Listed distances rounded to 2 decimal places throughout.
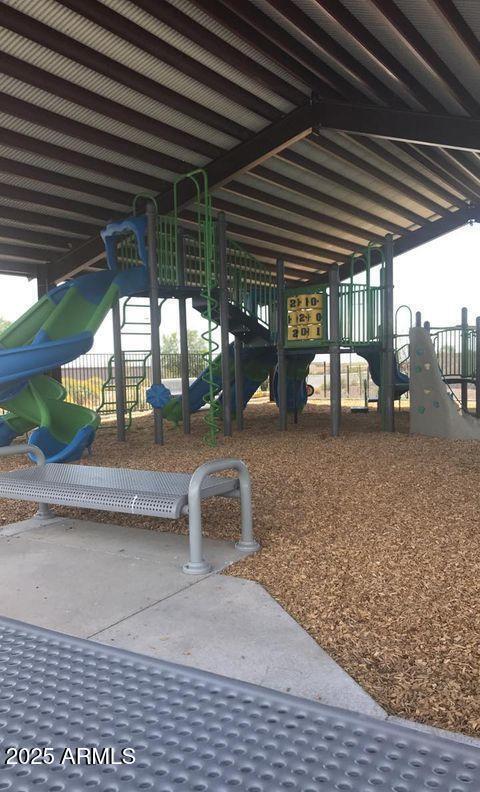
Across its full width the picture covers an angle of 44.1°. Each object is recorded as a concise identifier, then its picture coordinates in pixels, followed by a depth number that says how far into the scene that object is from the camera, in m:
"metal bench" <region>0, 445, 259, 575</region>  3.88
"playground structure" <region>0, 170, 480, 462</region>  9.17
